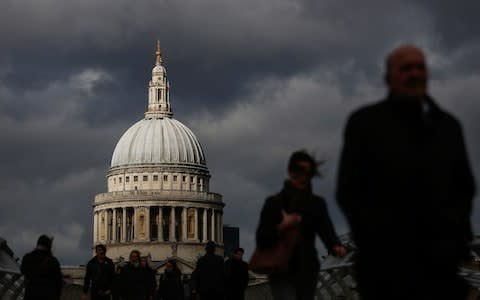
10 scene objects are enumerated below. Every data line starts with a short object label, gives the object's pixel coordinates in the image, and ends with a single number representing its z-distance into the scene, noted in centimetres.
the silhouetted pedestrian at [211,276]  2533
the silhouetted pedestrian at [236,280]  2572
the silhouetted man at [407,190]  852
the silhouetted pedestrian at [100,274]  2380
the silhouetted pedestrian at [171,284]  2916
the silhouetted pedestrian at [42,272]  1798
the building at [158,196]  14375
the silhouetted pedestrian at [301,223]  1265
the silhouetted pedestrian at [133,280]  2520
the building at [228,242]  19212
